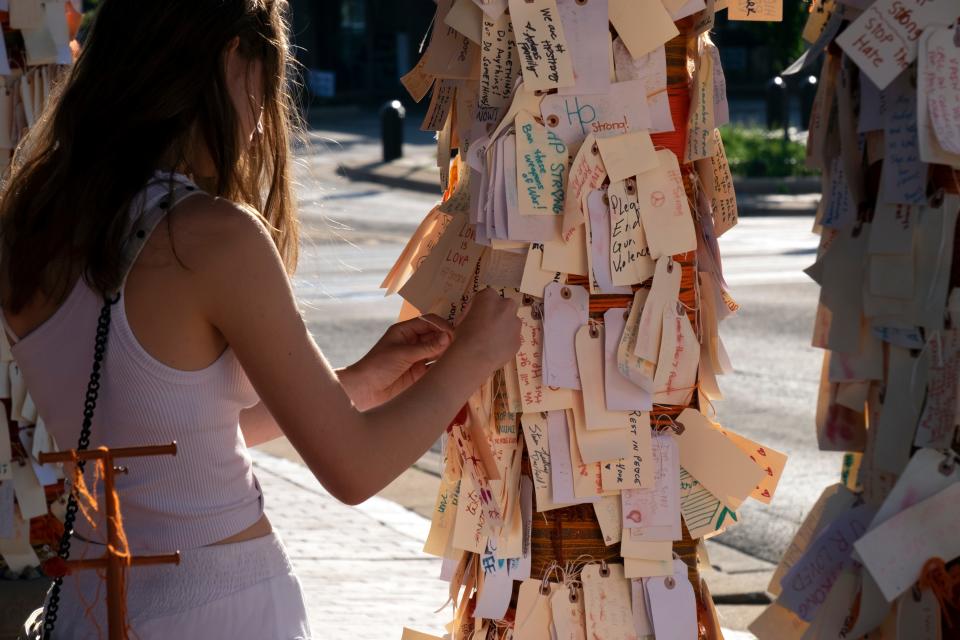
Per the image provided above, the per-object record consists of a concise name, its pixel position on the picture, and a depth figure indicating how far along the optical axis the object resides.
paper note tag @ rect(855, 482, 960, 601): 2.70
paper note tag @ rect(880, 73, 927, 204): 2.84
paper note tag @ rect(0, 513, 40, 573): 4.47
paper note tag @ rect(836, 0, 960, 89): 2.75
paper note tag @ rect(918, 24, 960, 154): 2.73
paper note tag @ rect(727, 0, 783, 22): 2.71
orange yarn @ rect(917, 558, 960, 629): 2.66
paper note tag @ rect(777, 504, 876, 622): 2.99
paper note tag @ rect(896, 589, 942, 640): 2.69
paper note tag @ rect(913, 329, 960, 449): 2.74
